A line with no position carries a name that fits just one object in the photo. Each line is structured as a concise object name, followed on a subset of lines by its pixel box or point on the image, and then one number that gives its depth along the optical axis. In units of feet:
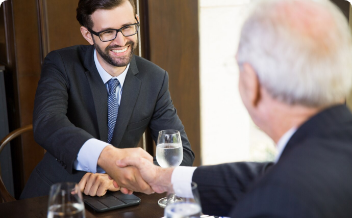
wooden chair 5.89
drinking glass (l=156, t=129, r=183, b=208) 4.65
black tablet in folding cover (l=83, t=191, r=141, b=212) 4.13
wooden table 4.00
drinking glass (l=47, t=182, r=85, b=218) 2.83
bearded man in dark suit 6.15
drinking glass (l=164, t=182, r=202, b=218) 2.64
